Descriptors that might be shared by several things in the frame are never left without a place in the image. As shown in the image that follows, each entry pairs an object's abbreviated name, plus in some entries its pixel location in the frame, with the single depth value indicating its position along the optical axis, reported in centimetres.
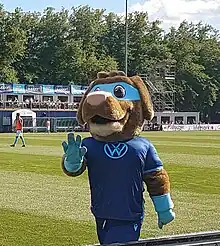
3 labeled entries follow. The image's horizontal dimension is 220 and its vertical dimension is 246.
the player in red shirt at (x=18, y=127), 3366
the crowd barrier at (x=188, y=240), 418
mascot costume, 587
